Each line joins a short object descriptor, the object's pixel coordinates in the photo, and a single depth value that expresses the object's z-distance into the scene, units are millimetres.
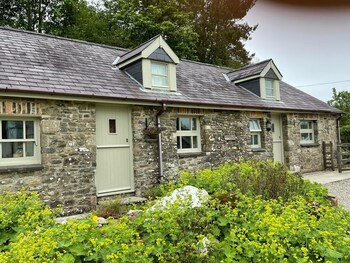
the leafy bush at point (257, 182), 5340
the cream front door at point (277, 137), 13172
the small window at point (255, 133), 12133
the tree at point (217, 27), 24000
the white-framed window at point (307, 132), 14313
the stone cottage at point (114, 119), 6816
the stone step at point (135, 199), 7473
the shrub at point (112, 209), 6023
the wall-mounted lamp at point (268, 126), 12422
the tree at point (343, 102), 22719
